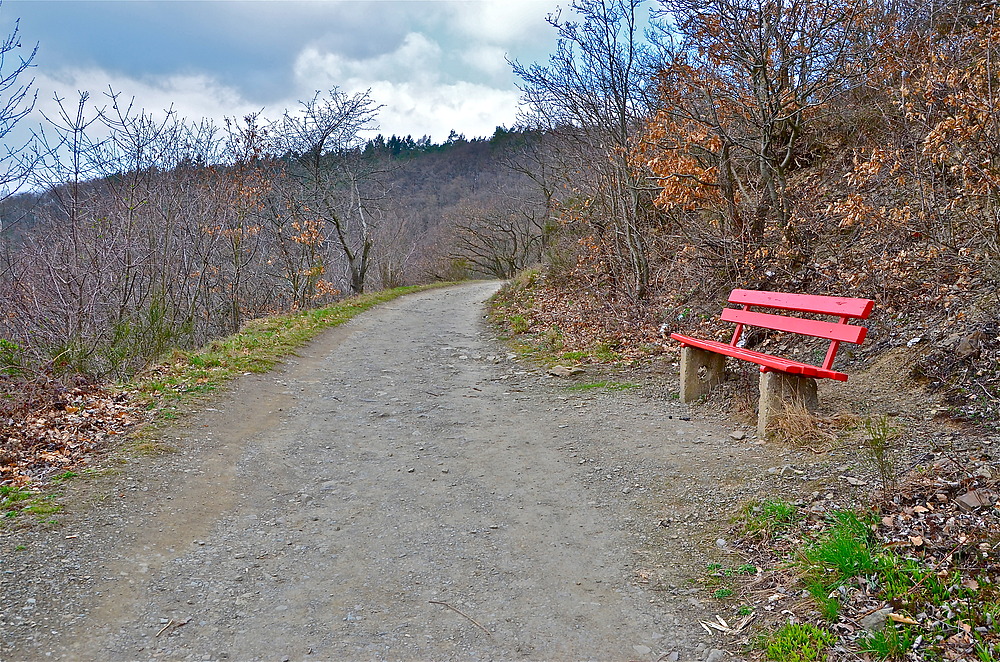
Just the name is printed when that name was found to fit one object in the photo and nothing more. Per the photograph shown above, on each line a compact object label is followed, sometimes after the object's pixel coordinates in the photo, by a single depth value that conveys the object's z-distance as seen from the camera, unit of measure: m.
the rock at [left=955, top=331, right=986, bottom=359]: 5.32
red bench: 5.11
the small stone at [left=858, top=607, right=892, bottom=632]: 2.78
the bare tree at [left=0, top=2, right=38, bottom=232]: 6.67
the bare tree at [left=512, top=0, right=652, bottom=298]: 10.91
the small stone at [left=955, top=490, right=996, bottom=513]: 3.35
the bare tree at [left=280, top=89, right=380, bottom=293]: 19.08
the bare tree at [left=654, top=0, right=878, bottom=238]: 8.16
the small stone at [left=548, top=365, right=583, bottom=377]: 8.33
